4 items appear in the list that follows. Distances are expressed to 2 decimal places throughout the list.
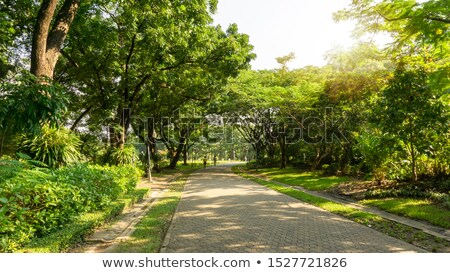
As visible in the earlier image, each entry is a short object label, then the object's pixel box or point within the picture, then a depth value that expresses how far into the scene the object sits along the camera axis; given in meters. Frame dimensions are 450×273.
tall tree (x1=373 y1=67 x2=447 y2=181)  9.95
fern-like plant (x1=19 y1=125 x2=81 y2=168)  8.03
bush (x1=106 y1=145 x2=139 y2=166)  14.54
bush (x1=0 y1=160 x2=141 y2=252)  4.20
